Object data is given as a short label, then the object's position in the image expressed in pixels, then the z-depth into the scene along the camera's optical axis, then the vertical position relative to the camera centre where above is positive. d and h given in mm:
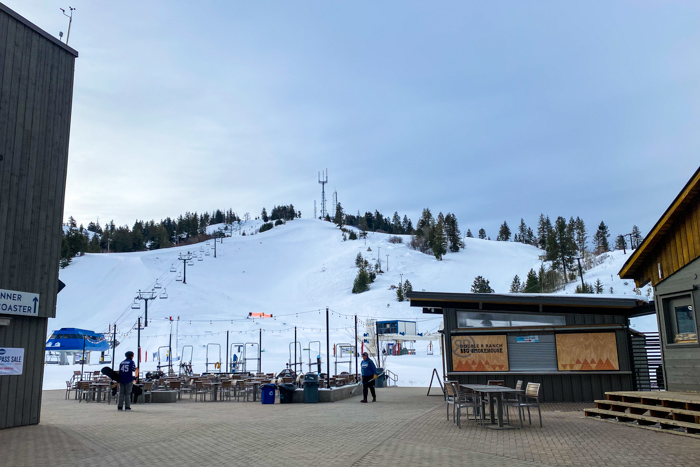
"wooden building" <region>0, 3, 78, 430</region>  10602 +2898
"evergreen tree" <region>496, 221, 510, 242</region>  134750 +25381
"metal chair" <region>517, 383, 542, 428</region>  9922 -1012
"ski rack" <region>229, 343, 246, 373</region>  30738 -862
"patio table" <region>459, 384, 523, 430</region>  9680 -973
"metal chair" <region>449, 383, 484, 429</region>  10281 -1097
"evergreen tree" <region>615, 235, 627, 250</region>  101325 +17507
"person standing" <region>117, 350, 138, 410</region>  14211 -818
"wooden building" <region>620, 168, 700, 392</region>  10438 +1088
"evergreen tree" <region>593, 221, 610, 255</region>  103375 +18308
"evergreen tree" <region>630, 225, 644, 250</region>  90281 +19169
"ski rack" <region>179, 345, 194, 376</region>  27855 -1135
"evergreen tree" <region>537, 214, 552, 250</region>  101938 +20940
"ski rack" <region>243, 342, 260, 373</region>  43878 -160
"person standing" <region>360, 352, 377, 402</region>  16297 -915
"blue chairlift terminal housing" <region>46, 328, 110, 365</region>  37969 +380
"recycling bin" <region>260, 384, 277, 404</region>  16797 -1429
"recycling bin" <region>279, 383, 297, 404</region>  16844 -1438
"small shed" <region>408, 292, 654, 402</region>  14367 -14
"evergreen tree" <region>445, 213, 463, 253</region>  99188 +18956
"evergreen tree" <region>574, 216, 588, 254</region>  96231 +17570
